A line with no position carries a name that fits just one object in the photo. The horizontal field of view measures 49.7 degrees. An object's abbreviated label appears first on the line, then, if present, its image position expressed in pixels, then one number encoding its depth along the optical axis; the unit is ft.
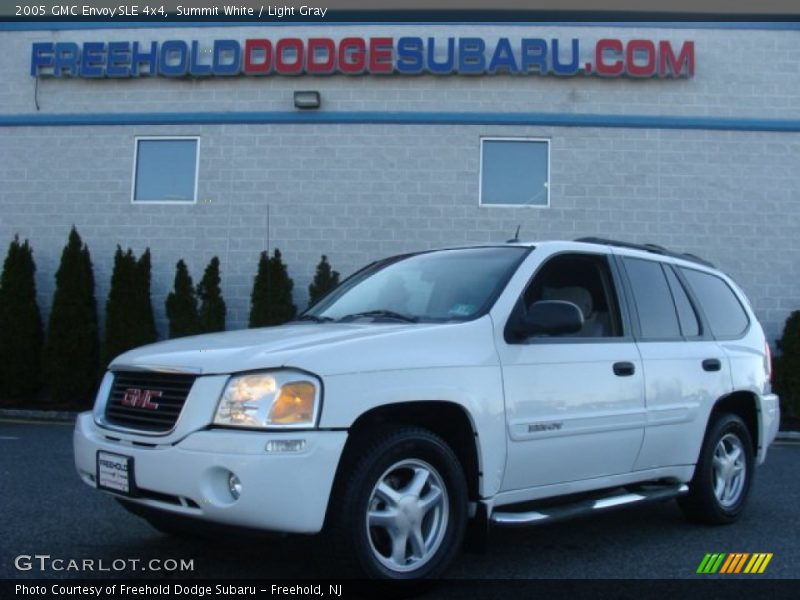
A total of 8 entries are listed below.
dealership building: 42.91
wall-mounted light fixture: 43.88
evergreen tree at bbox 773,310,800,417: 40.09
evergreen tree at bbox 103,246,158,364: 42.37
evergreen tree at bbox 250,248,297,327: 41.73
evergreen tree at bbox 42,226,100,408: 42.11
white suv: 11.84
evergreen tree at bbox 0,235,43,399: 42.39
